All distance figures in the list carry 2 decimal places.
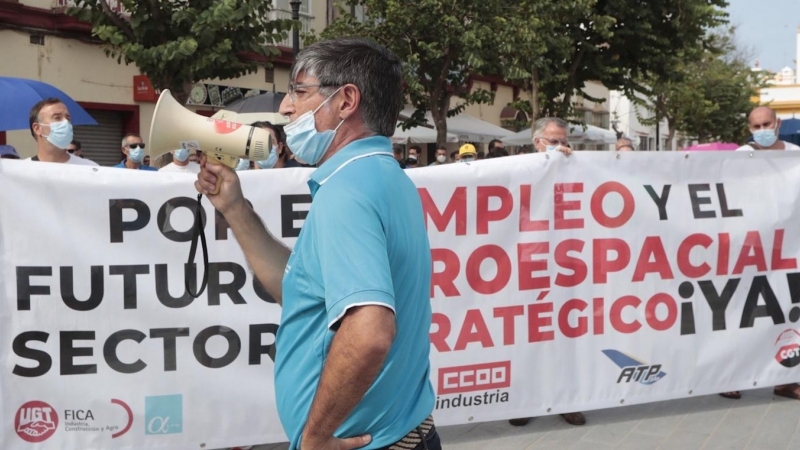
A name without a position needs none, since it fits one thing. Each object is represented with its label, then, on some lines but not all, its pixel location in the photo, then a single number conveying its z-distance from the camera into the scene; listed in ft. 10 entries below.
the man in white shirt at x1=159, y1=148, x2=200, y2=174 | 22.18
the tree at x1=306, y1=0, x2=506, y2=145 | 51.70
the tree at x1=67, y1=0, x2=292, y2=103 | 35.04
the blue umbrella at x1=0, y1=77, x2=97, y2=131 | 28.60
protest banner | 14.40
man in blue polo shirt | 6.25
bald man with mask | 21.53
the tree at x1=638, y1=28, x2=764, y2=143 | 134.82
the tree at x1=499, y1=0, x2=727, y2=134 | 68.44
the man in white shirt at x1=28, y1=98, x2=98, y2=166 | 18.17
